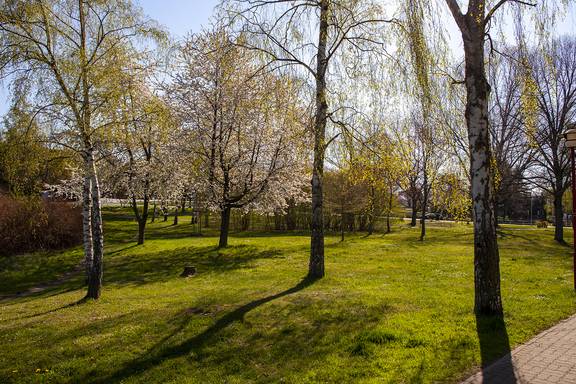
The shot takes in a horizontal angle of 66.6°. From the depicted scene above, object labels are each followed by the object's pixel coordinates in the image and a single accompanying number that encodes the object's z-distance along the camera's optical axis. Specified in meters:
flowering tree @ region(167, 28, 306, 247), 22.02
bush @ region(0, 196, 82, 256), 21.08
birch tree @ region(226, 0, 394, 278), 10.88
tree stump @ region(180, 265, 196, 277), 15.94
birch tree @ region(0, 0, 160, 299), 10.32
